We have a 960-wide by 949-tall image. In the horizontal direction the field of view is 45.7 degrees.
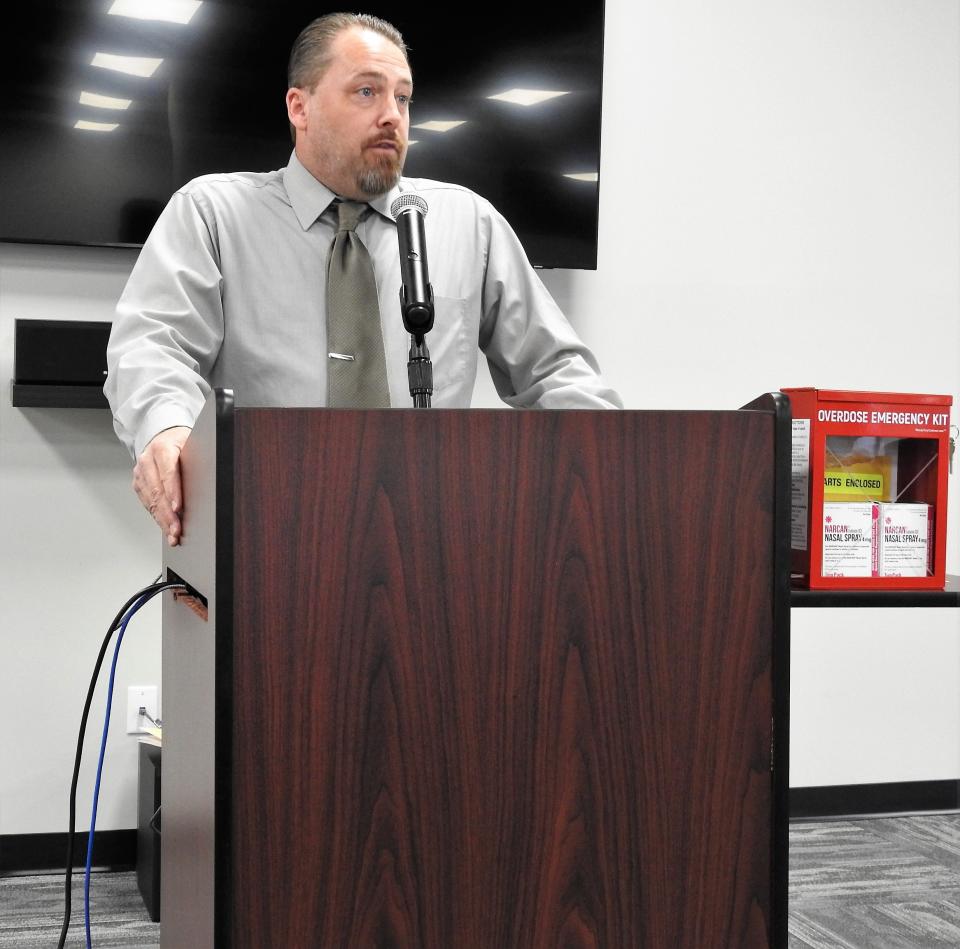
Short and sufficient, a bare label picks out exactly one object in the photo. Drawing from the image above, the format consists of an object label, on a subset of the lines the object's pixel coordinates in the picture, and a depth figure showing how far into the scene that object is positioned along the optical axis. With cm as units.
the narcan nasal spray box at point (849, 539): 151
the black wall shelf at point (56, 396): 240
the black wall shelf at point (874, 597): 135
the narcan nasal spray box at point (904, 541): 155
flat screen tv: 243
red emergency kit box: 151
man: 166
